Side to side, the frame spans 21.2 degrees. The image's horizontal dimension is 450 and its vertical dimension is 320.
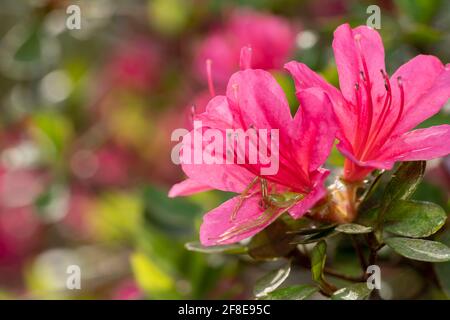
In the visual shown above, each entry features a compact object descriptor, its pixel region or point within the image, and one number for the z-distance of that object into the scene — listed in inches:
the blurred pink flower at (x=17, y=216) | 22.7
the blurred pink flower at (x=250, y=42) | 16.4
